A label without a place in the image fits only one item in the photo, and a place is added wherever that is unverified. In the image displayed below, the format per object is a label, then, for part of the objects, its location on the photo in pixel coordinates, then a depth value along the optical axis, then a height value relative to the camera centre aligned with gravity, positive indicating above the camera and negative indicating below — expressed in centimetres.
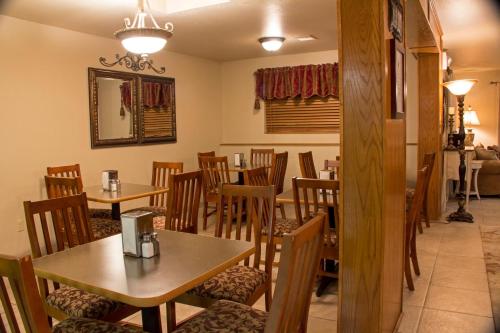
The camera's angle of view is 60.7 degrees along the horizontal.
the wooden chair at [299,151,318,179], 445 -25
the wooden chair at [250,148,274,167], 618 -21
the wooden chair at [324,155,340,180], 467 -26
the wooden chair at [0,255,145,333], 114 -40
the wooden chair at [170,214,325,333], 131 -55
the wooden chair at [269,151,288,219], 492 -33
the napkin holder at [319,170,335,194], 367 -29
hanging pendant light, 287 +73
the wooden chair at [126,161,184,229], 402 -37
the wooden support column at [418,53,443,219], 509 +41
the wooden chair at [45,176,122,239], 322 -36
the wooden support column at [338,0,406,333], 187 -11
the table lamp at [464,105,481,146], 905 +44
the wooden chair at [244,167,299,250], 320 -64
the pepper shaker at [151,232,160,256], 188 -44
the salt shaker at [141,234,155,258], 185 -45
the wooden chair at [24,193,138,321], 195 -70
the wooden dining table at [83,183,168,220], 349 -42
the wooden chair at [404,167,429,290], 306 -58
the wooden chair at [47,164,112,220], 396 -26
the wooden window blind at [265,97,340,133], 621 +40
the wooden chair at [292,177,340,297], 272 -45
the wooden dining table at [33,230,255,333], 151 -50
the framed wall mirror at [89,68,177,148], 482 +45
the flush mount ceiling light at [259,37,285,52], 494 +117
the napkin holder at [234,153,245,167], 589 -23
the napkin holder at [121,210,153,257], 184 -37
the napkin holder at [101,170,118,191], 388 -29
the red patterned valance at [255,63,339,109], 605 +89
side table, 639 -46
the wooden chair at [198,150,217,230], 506 -83
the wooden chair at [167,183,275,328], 212 -69
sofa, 673 -62
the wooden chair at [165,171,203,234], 312 -43
